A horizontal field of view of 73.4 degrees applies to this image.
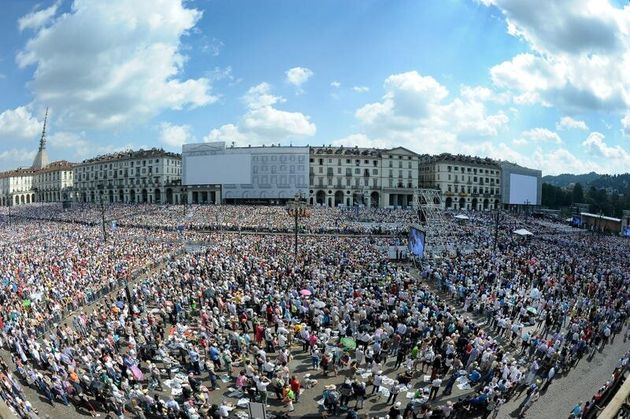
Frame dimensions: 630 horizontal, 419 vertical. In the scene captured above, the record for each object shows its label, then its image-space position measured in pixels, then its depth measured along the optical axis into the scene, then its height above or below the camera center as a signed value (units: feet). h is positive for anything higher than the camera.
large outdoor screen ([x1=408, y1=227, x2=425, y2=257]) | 97.09 -8.93
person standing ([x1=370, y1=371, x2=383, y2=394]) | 40.91 -17.43
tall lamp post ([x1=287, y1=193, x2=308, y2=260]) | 189.84 -4.01
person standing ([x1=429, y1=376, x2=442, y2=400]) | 39.50 -17.52
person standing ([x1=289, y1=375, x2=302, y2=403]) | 40.04 -17.48
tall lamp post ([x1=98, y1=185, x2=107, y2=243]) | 132.32 -11.83
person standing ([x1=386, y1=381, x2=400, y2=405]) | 39.40 -17.68
